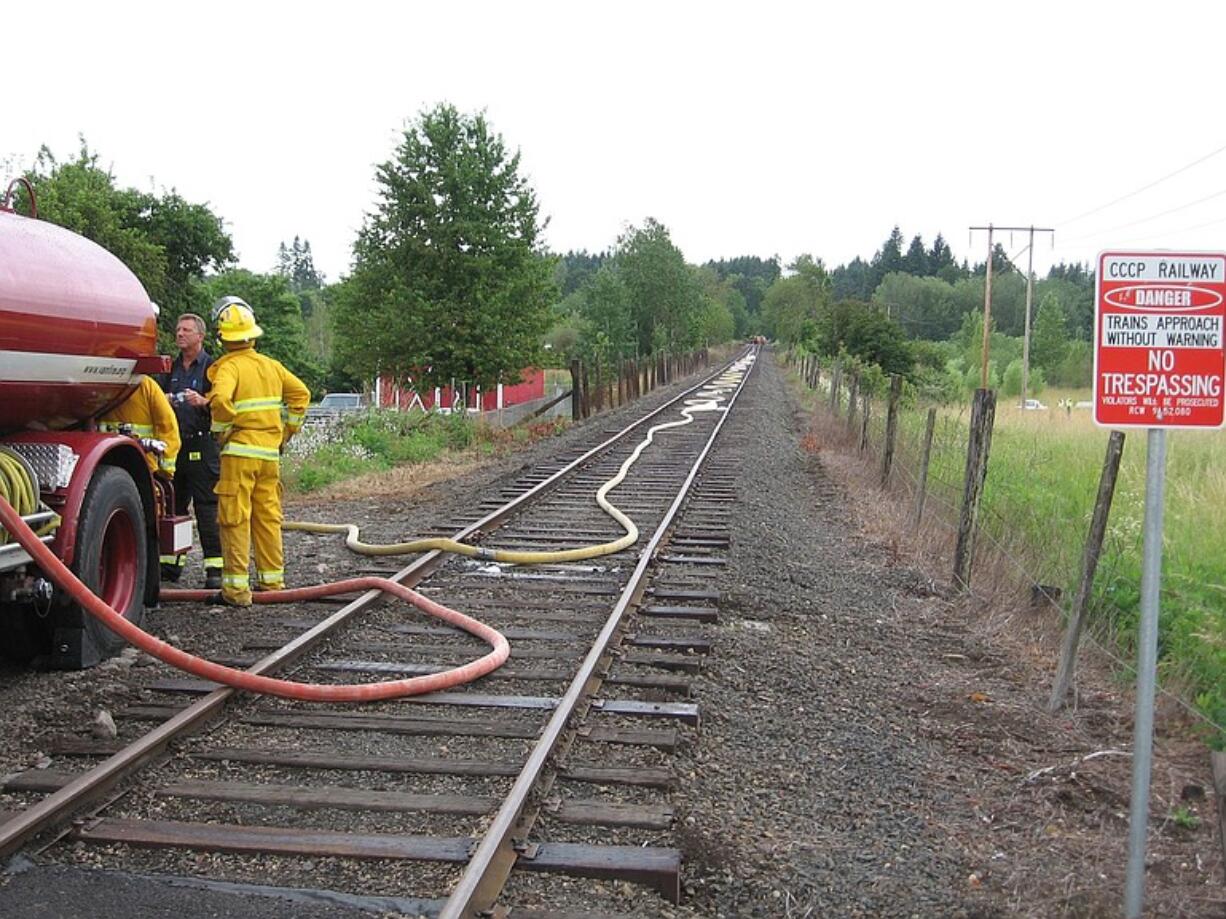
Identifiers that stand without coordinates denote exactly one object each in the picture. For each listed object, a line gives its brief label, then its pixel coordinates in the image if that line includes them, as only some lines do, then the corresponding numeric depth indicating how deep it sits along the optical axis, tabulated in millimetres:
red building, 26130
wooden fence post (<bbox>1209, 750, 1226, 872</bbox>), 3633
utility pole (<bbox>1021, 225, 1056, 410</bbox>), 40544
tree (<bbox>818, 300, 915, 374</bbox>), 41688
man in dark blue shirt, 7883
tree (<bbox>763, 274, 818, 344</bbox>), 98275
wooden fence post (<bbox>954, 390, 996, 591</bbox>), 8523
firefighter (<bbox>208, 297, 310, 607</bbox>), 7316
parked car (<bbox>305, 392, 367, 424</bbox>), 37409
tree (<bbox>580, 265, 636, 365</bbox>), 58594
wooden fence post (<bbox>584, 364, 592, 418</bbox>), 28625
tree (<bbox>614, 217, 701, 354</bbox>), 71375
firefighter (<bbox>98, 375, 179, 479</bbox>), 6945
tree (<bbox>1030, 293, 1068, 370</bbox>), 79650
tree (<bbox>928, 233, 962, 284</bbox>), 160500
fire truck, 5270
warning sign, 3439
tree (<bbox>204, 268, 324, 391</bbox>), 57906
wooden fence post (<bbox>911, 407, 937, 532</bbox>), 10875
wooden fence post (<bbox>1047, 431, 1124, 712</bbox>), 5711
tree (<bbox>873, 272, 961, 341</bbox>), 133000
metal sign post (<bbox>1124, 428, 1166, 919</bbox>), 3455
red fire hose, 5004
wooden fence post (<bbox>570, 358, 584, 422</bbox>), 27922
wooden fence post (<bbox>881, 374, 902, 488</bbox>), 13961
